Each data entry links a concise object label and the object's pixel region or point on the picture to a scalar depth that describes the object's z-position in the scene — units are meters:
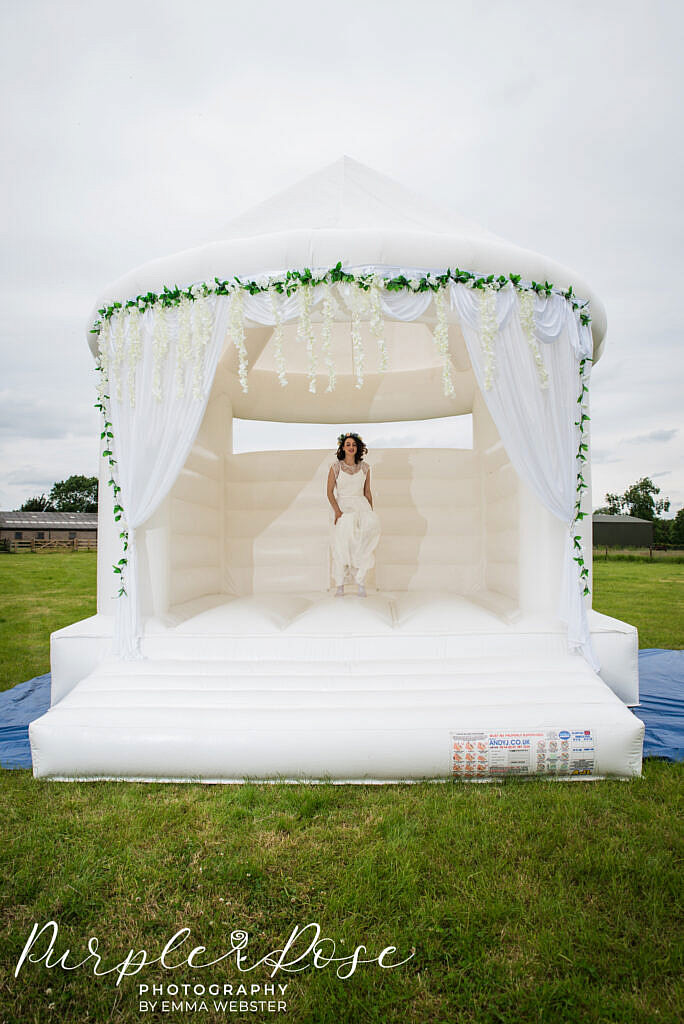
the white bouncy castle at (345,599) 2.93
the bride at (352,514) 5.27
